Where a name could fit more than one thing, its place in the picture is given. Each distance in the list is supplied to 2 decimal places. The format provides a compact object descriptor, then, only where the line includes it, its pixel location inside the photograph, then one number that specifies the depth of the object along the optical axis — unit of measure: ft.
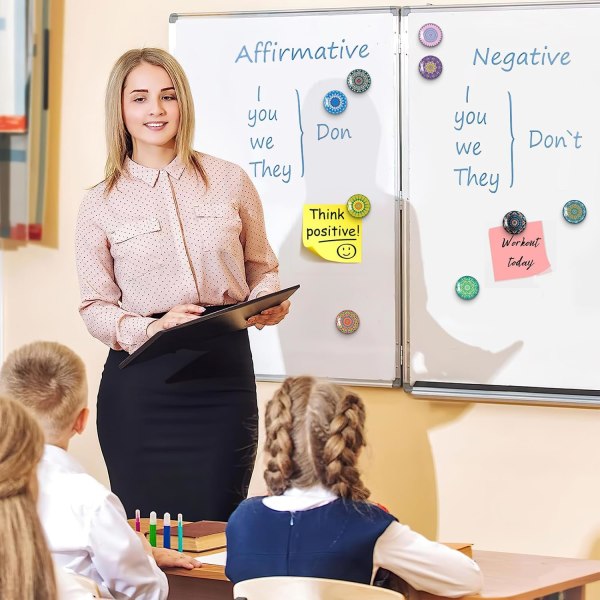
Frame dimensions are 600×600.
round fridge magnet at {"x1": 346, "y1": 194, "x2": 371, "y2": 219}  20.37
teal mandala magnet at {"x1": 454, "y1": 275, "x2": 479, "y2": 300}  19.85
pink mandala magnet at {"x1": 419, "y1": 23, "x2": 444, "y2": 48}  19.90
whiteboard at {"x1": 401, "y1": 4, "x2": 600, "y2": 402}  19.24
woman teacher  16.28
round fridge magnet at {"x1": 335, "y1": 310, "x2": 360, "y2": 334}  20.53
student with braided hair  10.88
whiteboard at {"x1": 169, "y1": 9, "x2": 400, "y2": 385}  20.33
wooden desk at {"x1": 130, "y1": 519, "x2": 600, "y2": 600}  11.62
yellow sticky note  20.51
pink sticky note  19.49
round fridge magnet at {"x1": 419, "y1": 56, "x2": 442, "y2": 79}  19.94
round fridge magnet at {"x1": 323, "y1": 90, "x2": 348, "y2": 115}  20.53
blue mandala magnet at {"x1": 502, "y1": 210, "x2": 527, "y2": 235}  19.59
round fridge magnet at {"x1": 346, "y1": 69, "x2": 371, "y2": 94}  20.37
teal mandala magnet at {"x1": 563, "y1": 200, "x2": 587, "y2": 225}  19.22
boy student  11.08
